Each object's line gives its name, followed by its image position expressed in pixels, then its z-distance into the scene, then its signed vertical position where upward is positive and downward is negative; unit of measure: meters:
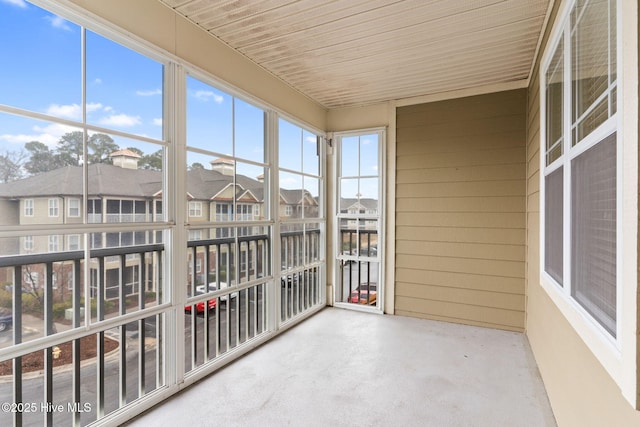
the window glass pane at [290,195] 3.68 +0.21
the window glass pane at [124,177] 1.92 +0.23
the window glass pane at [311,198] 4.19 +0.20
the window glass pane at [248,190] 3.01 +0.22
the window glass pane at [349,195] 4.47 +0.24
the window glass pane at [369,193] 4.35 +0.26
